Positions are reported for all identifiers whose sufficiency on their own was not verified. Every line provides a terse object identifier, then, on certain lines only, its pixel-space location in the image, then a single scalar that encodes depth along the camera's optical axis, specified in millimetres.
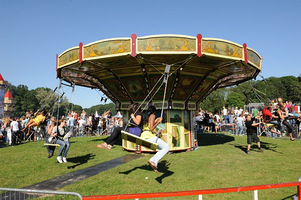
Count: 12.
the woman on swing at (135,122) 6973
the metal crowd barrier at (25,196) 5435
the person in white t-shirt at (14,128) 15238
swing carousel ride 8680
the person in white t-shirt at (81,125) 22161
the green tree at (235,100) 69812
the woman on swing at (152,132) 6480
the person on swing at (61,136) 8766
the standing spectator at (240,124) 19547
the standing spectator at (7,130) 15547
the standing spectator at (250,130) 10875
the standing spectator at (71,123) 20156
